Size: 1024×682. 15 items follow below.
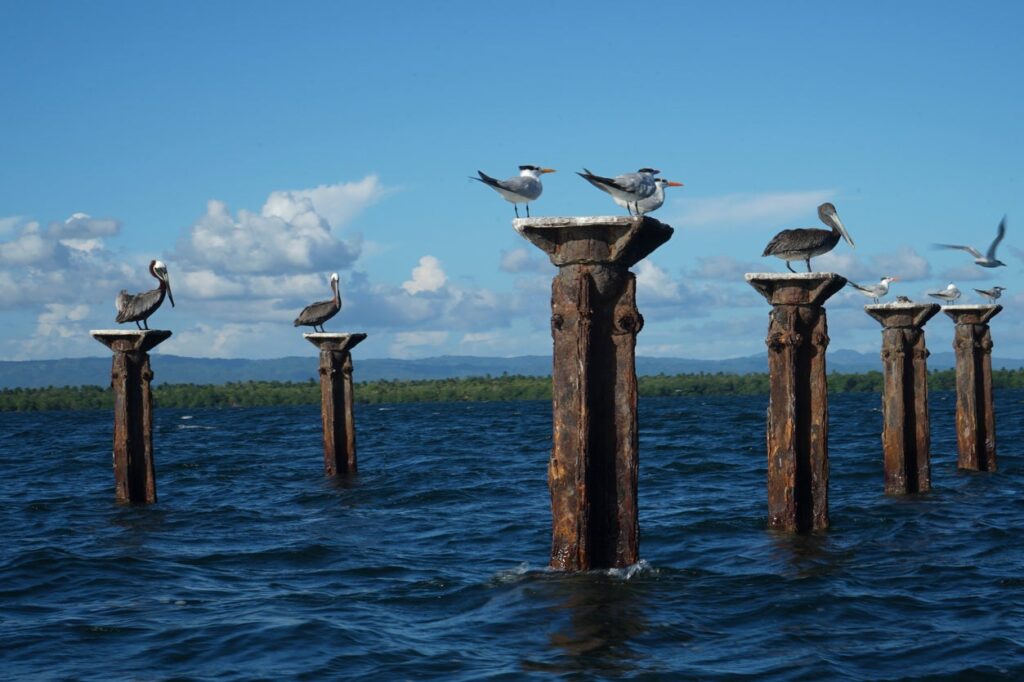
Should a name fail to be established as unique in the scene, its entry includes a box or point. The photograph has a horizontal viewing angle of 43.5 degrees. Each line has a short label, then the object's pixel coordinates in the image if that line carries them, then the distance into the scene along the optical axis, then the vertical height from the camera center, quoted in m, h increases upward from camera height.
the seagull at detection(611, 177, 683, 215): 13.91 +1.85
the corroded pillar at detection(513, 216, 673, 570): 11.88 -0.14
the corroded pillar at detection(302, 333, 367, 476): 25.52 -0.42
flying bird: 25.14 +2.07
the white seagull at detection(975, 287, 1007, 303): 26.17 +1.39
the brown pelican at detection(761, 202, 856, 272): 15.94 +1.51
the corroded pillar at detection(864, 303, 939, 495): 20.44 -0.53
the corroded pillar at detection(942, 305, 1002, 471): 24.33 -0.46
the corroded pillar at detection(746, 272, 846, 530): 15.32 -0.40
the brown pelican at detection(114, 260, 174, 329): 22.02 +1.37
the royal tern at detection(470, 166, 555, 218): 13.51 +1.98
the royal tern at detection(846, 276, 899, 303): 22.09 +1.27
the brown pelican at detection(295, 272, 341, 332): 28.88 +1.49
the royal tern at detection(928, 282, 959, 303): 25.91 +1.38
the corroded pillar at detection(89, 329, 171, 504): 20.66 -0.36
